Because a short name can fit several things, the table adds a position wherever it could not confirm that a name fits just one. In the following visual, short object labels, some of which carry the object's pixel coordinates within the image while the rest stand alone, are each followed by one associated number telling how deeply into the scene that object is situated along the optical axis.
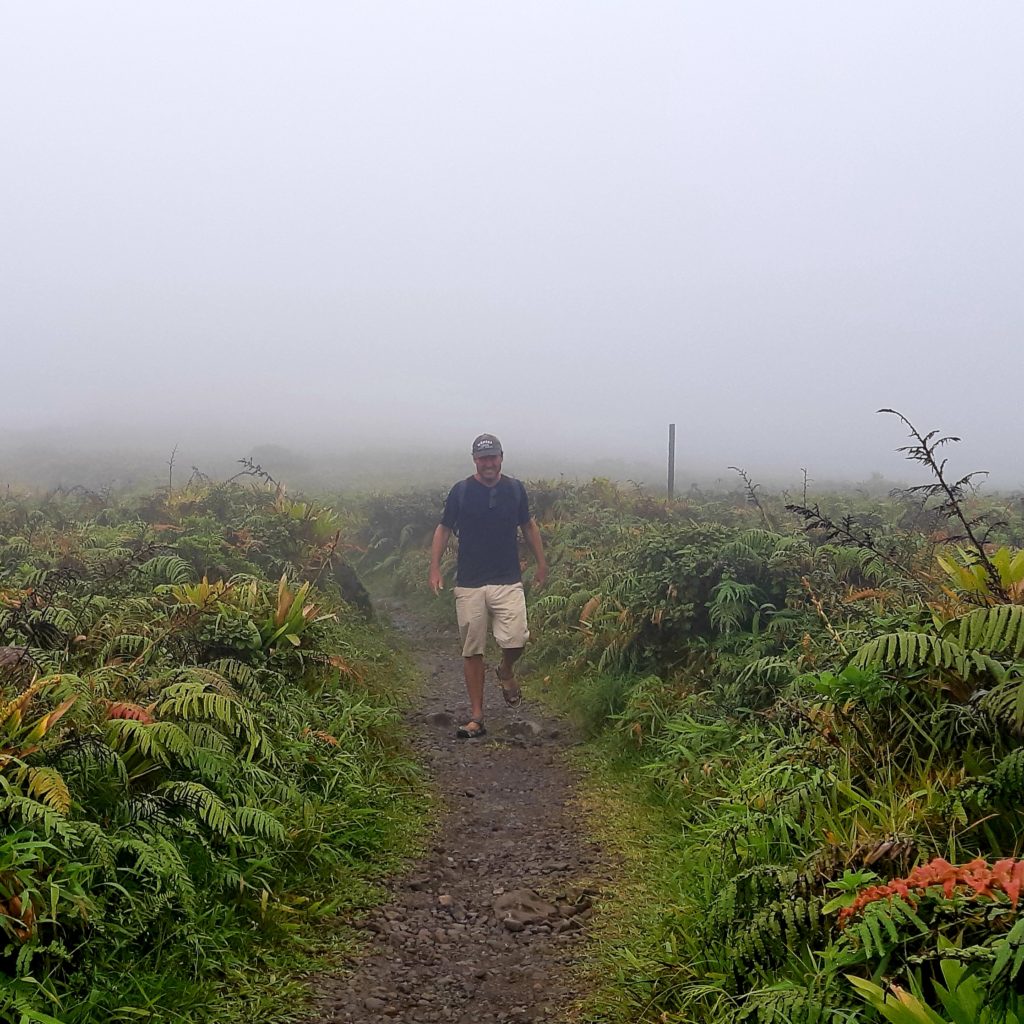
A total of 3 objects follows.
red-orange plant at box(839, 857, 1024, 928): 2.76
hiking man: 8.04
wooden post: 20.20
